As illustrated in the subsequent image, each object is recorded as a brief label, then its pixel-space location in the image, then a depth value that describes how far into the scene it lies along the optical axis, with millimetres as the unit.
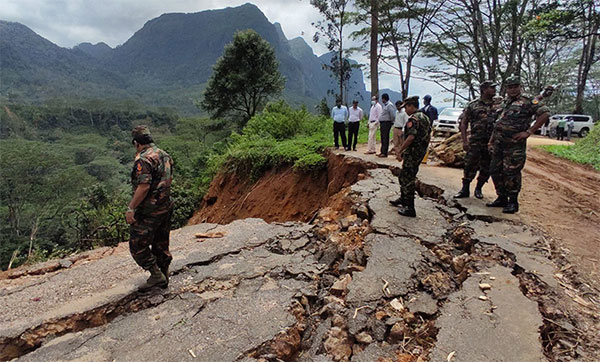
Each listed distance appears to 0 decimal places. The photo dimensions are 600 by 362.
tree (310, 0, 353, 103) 18516
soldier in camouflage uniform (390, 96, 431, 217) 3979
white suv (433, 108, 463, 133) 12970
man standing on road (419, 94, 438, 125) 7684
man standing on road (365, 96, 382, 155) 7802
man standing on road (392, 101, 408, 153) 7328
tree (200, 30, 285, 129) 17328
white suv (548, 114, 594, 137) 19875
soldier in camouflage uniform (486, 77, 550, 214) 4180
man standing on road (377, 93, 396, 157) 7367
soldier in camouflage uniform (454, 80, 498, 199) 4727
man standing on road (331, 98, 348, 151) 8195
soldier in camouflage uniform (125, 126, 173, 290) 2760
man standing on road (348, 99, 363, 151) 7908
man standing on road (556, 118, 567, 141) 17672
